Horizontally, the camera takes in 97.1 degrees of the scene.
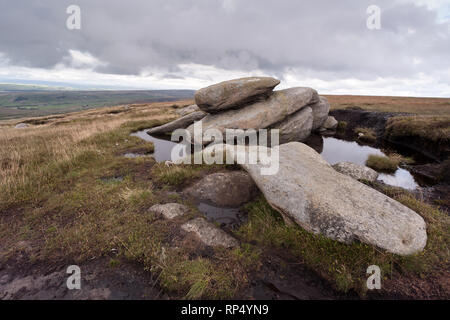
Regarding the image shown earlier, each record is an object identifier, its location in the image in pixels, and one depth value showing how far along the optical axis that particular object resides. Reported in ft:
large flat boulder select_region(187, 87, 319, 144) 62.34
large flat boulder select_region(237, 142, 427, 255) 19.70
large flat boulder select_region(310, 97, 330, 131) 83.66
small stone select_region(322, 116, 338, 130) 94.30
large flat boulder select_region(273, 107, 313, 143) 66.52
